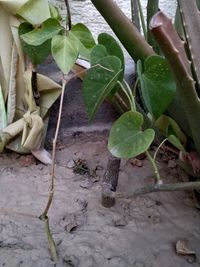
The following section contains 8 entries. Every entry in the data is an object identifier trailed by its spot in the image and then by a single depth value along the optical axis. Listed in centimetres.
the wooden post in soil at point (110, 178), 90
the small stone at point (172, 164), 105
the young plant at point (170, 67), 61
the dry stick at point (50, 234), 77
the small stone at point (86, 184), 100
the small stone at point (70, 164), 108
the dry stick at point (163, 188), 73
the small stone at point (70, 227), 87
